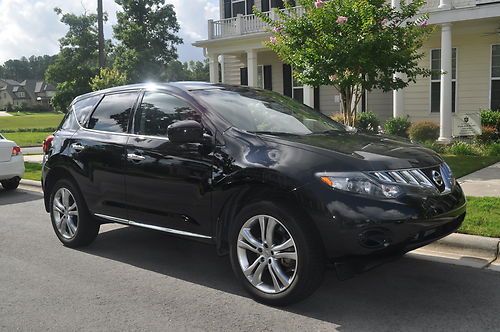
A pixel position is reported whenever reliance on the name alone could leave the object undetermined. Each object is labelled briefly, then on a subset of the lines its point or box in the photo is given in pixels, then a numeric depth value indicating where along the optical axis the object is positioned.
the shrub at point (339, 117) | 15.79
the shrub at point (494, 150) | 12.03
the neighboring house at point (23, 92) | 139.96
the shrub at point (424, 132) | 15.04
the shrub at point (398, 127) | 15.30
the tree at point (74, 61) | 41.96
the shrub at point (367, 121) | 16.05
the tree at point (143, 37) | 45.72
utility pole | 20.20
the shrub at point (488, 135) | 13.55
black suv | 3.84
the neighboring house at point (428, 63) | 14.91
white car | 10.55
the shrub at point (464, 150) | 12.48
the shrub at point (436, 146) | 13.12
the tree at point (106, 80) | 20.83
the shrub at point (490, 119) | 13.80
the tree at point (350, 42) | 9.21
